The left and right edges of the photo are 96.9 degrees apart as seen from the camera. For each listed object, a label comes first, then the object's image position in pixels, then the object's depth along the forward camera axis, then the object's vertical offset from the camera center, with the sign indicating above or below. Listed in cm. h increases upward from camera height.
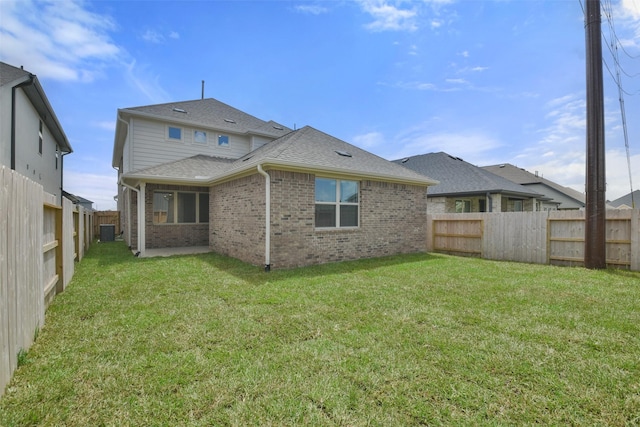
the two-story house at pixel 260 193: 777 +57
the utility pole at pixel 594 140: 796 +202
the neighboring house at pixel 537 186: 2333 +210
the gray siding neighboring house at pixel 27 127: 833 +302
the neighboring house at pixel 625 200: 3912 +155
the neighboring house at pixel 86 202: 4003 +108
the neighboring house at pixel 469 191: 1519 +107
